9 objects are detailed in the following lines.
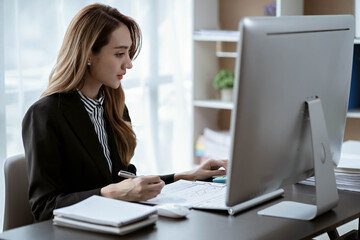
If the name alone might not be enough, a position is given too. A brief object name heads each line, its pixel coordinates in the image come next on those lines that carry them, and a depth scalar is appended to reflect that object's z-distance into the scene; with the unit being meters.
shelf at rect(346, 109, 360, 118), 4.01
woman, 2.70
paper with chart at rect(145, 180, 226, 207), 2.61
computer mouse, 2.47
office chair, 2.84
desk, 2.34
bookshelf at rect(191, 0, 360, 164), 4.40
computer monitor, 2.26
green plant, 4.71
